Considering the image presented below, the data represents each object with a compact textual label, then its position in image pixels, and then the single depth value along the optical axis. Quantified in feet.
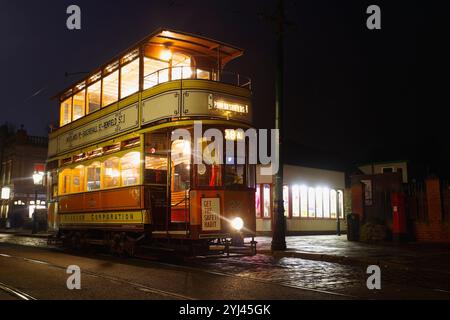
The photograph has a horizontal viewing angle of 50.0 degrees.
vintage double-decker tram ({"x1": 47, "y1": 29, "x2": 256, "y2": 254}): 40.78
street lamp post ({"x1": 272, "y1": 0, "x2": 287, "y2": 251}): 52.29
